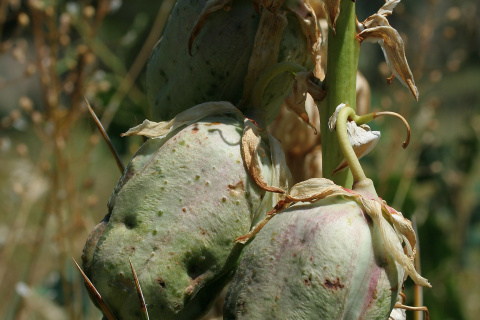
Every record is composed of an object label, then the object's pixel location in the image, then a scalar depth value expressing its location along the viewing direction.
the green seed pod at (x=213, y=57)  0.34
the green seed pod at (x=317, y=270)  0.31
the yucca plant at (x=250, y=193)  0.31
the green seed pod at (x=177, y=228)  0.32
